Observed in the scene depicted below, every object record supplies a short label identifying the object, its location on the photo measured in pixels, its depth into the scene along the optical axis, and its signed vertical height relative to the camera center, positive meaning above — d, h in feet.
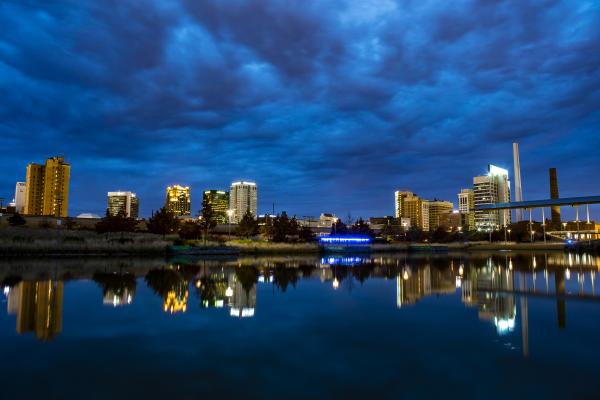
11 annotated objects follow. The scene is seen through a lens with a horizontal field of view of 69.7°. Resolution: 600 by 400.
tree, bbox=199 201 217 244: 276.62 +17.02
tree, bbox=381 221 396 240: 610.07 +7.69
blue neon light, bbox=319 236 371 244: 354.54 -0.57
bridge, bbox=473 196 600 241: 417.69 +35.95
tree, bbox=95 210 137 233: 274.36 +9.19
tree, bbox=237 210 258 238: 325.83 +10.20
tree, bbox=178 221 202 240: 310.24 +4.62
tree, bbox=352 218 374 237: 462.60 +11.13
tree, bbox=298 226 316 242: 386.73 +3.04
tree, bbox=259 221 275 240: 343.11 +5.18
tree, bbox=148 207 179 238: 279.08 +10.44
